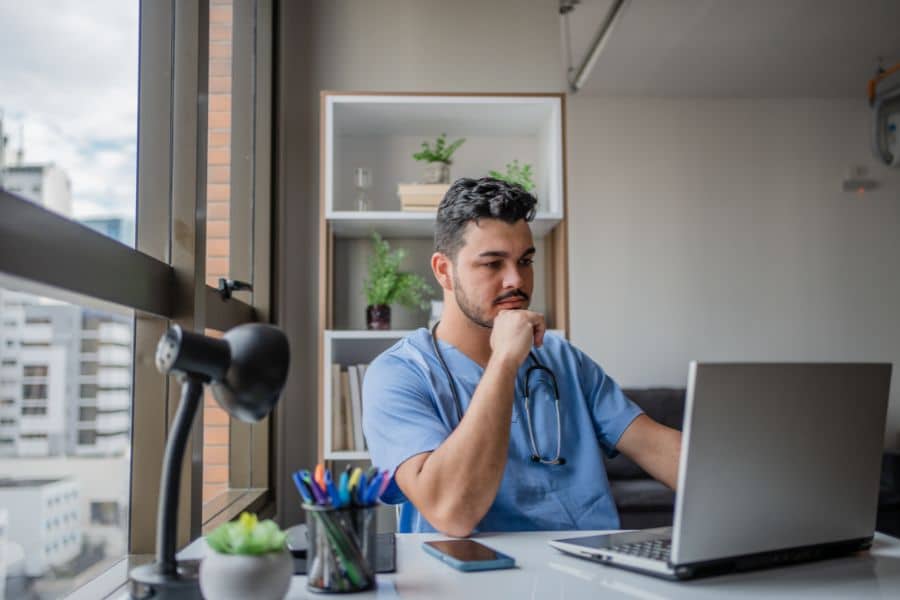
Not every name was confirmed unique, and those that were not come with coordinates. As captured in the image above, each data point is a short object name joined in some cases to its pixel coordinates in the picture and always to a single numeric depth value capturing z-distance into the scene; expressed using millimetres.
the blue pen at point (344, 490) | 1013
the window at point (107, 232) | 1281
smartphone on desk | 1141
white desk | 1024
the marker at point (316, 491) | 1017
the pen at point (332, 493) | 1013
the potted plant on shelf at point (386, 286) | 3273
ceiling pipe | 3238
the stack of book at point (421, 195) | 3188
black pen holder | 1015
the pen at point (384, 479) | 1061
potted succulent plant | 905
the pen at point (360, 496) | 1026
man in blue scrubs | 1405
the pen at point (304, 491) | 1026
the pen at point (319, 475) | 1046
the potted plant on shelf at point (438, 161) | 3304
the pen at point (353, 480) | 1024
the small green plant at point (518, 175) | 3158
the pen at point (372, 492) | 1031
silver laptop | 995
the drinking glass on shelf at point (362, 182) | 3295
